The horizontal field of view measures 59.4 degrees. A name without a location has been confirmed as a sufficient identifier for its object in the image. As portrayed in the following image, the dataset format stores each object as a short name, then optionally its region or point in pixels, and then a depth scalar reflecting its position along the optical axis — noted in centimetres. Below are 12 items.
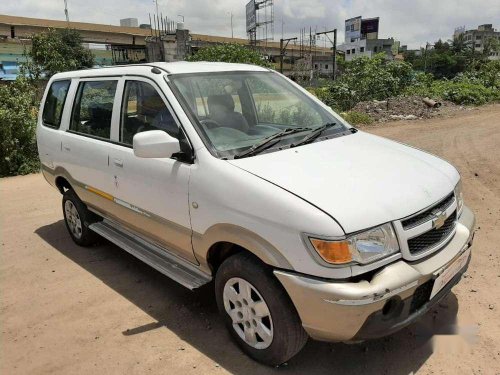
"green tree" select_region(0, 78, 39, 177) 834
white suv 232
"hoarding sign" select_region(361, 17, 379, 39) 10300
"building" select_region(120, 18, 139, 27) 6755
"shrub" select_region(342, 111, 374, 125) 1307
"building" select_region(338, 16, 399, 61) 10044
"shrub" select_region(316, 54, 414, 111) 1694
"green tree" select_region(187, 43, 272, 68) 1545
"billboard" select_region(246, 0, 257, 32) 6119
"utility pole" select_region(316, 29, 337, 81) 3741
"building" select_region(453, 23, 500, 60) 11841
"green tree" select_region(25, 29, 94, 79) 3553
